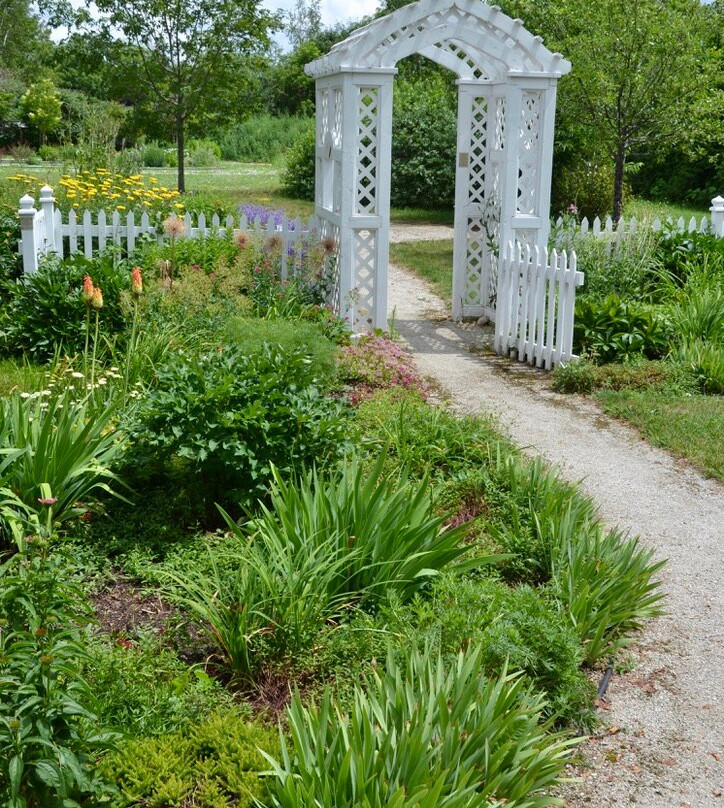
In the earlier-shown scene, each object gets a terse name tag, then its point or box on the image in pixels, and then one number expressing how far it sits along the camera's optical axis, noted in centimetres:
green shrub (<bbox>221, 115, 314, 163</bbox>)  3984
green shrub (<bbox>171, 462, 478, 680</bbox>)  385
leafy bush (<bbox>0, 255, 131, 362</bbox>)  800
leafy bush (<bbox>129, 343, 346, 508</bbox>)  496
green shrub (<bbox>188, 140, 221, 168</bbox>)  3641
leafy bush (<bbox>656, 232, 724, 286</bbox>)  1054
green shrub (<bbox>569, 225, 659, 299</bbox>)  997
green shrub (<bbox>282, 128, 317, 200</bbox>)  2389
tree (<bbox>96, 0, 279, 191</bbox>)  1844
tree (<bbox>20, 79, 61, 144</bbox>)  3600
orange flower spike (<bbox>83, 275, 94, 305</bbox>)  570
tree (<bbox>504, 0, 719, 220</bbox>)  1363
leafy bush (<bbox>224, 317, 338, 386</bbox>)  668
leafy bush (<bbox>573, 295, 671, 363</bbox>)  898
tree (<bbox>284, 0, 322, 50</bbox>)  7612
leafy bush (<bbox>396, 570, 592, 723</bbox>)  384
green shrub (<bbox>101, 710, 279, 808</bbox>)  312
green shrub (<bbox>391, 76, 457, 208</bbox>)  2291
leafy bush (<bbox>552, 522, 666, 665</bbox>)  424
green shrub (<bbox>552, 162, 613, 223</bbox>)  1873
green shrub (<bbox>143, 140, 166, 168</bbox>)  3600
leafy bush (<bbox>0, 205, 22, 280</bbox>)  955
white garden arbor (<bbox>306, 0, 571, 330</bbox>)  952
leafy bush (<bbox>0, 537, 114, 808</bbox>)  276
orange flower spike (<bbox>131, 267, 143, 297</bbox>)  621
